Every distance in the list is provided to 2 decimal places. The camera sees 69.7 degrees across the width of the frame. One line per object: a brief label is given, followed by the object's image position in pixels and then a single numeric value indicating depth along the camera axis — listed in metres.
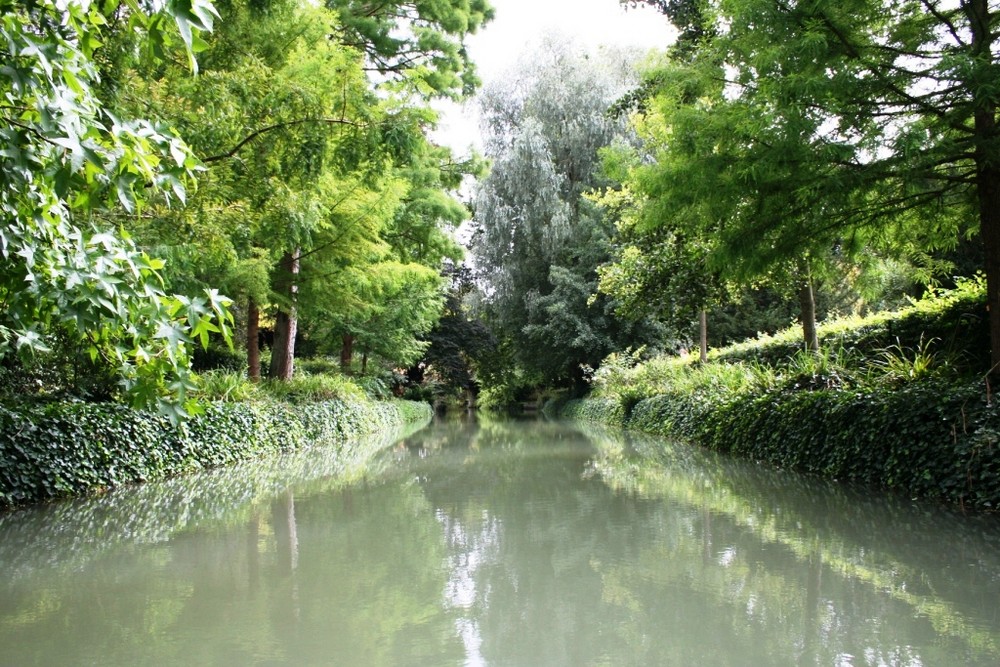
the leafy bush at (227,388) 12.59
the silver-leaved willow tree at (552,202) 25.97
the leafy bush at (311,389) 15.37
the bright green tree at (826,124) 5.85
